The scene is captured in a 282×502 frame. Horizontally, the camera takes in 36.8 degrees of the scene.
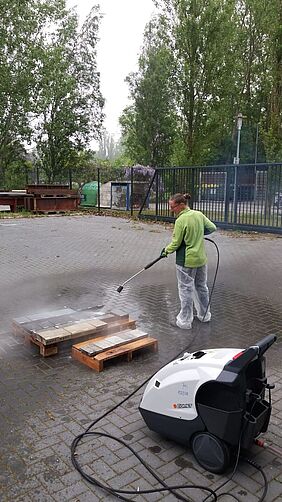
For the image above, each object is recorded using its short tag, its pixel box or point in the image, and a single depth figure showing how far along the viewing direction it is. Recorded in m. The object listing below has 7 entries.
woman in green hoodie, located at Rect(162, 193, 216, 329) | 5.20
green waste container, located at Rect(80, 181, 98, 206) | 23.28
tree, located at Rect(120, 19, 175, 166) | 30.41
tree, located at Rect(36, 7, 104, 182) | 24.33
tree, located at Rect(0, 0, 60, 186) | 20.38
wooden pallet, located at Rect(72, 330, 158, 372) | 4.16
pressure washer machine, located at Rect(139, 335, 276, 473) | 2.53
